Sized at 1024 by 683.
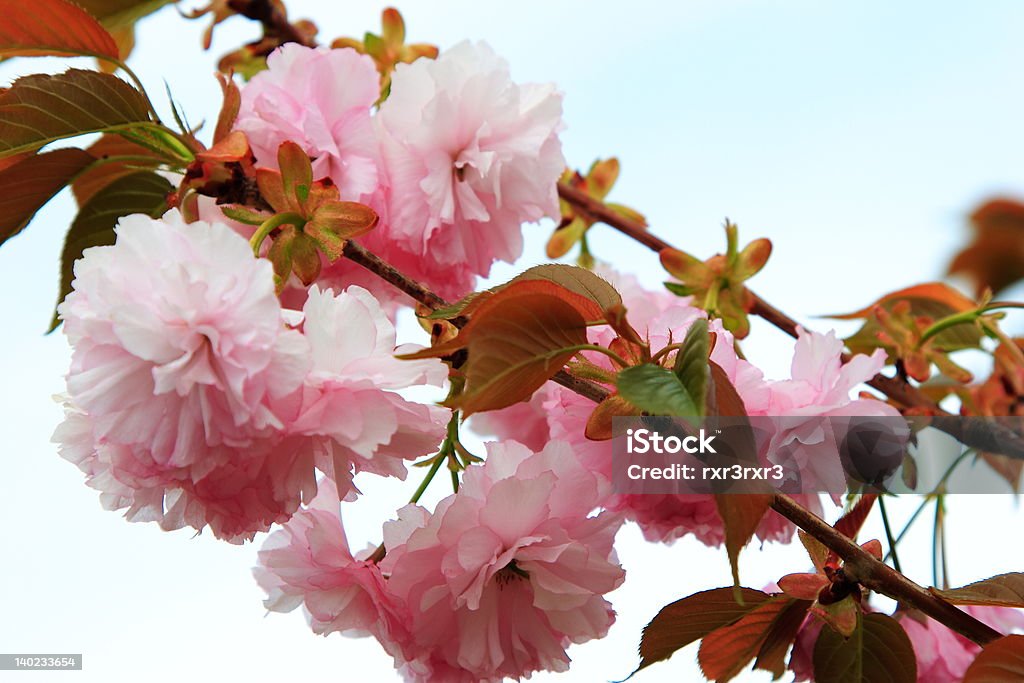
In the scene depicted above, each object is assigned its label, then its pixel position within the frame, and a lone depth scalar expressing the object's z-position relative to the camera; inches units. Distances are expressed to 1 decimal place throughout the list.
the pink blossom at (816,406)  47.3
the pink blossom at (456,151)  48.6
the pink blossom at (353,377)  45.4
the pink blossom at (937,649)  49.9
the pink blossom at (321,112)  48.5
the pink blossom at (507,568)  46.6
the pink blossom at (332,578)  47.2
